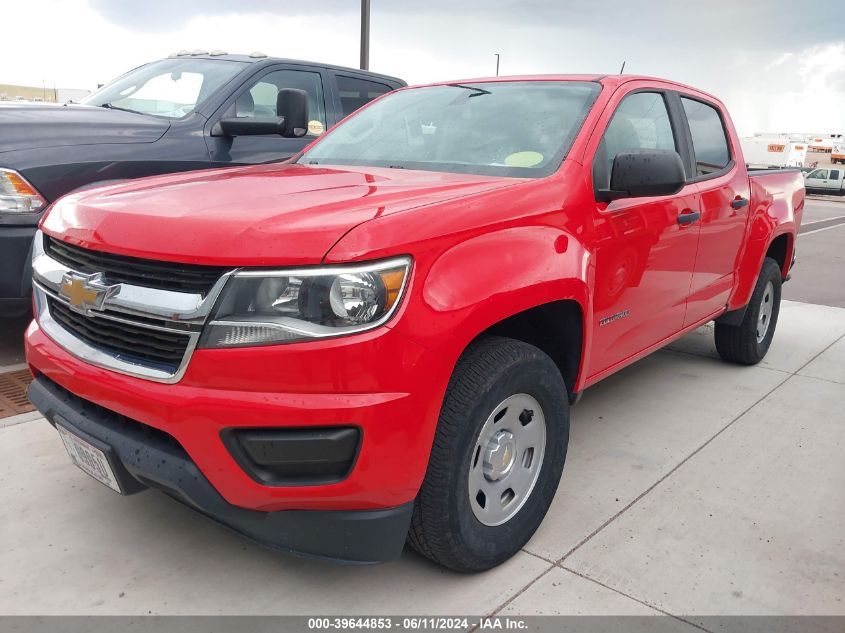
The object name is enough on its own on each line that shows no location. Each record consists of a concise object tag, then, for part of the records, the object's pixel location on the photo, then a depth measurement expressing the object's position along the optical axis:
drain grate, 3.74
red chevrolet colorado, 1.96
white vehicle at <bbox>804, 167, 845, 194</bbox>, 35.56
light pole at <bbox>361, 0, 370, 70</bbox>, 10.41
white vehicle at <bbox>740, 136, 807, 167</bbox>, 44.25
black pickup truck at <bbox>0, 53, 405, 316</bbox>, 4.07
